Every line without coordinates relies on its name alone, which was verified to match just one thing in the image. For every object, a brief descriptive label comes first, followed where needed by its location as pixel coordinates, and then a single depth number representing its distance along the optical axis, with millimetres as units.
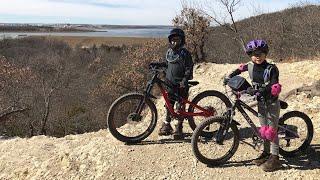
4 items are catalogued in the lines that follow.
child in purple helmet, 3984
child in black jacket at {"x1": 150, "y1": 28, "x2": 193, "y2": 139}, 4918
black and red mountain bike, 4799
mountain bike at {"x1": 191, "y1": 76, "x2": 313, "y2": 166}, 4235
